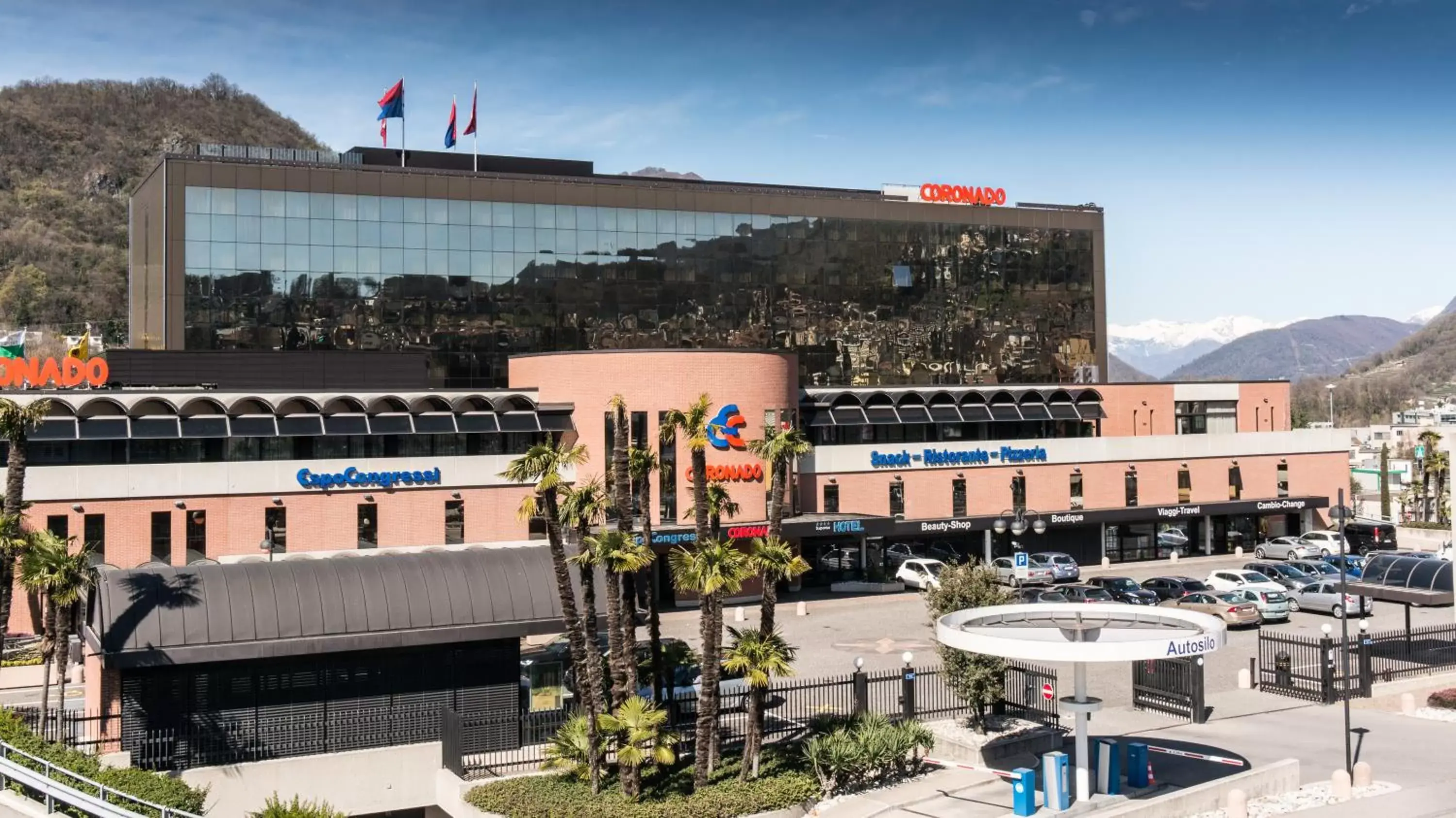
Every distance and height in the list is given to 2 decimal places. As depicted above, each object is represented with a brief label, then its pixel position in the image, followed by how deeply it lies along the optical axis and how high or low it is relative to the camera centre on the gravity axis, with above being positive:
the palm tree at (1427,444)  91.69 -2.00
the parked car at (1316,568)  59.00 -7.13
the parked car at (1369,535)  74.94 -6.97
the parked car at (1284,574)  57.38 -7.15
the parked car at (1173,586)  54.38 -7.17
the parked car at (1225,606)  50.69 -7.51
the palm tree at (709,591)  26.12 -3.50
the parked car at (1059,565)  62.59 -7.12
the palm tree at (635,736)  26.09 -6.41
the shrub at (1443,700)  36.62 -8.12
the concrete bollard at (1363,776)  28.50 -7.99
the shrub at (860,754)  28.81 -7.51
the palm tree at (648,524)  29.06 -2.25
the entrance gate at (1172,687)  35.00 -7.55
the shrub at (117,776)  25.23 -6.91
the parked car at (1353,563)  59.97 -7.07
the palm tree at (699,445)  27.95 -0.46
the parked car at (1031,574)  61.38 -7.52
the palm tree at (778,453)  28.08 -0.67
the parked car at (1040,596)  49.94 -7.25
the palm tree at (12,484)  29.69 -1.28
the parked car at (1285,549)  70.06 -7.28
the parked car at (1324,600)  53.38 -7.74
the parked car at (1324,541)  70.38 -6.89
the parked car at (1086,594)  51.78 -7.14
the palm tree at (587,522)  26.78 -2.05
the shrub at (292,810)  22.28 -6.89
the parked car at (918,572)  62.06 -7.32
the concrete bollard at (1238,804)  26.42 -7.97
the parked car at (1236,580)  54.50 -7.12
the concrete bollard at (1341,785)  27.86 -8.00
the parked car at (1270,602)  52.09 -7.51
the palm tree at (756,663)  26.78 -5.05
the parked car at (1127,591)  53.41 -7.35
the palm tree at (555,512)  26.09 -1.79
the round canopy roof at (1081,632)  24.97 -4.54
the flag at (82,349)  58.91 +3.76
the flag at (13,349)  60.91 +3.88
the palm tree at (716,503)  29.41 -1.82
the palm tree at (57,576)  29.55 -3.41
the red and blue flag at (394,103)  70.19 +17.79
